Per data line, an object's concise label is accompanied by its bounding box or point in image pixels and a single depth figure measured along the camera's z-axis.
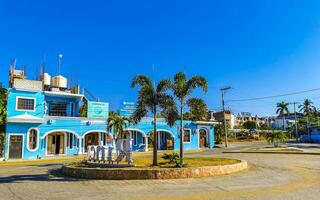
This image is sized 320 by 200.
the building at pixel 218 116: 92.22
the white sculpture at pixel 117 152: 15.41
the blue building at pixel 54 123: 30.86
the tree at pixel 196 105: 18.00
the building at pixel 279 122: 125.65
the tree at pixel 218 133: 59.25
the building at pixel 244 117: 161.00
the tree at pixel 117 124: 33.09
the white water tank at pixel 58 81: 37.59
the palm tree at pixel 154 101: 16.83
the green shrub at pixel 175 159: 15.04
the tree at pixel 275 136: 39.66
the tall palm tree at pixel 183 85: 17.55
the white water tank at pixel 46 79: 36.80
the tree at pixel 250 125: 107.19
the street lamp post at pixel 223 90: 54.03
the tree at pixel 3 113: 29.80
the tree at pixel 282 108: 98.50
